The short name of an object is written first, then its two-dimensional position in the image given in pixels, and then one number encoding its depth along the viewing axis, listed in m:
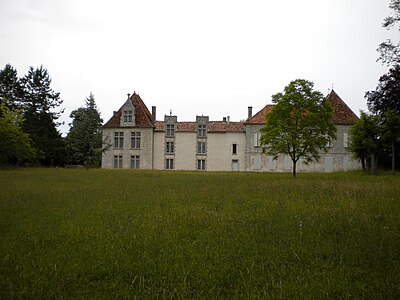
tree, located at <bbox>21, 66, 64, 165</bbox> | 51.31
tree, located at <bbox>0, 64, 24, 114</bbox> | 51.28
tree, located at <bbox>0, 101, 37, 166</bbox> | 33.75
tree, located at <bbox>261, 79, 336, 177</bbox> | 27.41
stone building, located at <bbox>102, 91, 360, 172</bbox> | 52.12
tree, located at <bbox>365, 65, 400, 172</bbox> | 31.16
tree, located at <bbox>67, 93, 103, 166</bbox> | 40.50
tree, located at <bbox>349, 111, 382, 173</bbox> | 32.81
